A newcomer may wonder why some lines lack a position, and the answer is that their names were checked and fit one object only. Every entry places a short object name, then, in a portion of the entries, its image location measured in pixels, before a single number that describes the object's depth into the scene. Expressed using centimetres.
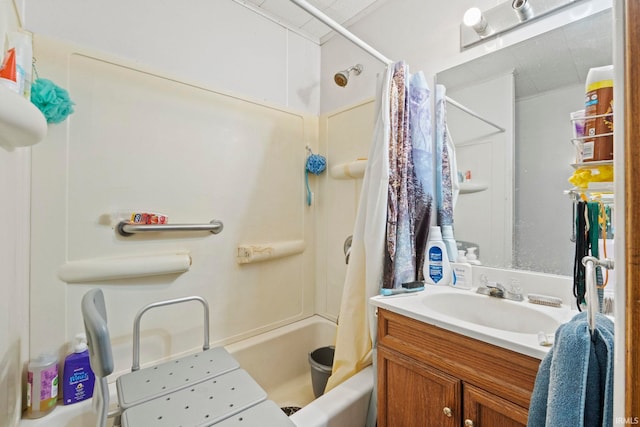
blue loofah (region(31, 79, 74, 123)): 103
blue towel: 47
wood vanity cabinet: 75
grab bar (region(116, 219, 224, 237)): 127
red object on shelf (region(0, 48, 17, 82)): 65
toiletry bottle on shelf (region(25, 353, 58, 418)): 103
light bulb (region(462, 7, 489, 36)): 116
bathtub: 105
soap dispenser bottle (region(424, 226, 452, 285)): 126
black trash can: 153
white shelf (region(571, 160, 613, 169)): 75
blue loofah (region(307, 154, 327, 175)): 193
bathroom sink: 94
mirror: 99
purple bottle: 111
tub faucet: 176
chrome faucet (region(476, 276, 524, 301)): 104
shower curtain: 122
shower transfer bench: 76
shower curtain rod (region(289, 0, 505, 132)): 117
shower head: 168
